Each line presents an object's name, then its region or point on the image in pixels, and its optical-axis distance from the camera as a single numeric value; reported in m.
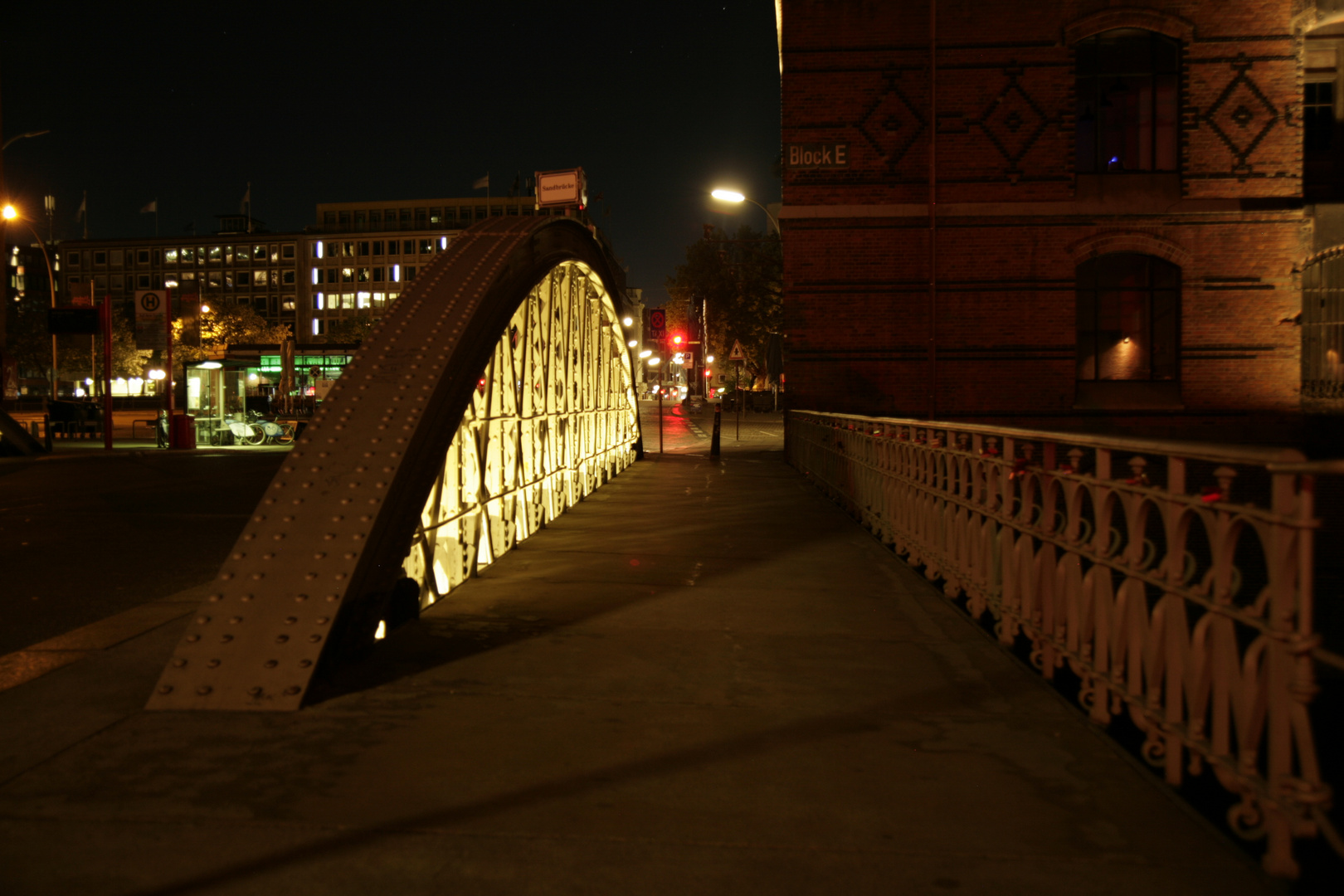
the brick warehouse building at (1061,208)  18.66
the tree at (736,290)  58.19
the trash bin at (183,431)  26.69
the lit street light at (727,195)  22.61
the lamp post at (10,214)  26.05
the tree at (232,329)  62.78
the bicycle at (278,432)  30.39
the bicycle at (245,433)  29.30
